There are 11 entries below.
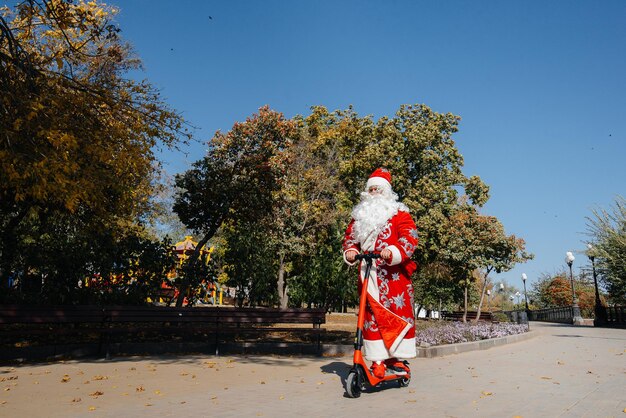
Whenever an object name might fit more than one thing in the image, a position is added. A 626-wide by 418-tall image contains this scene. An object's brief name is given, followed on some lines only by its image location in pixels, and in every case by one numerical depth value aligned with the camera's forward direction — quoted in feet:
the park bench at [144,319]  23.98
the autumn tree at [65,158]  24.84
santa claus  18.61
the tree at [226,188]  41.04
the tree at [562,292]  121.70
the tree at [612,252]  62.54
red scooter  16.89
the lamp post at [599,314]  79.51
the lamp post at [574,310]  88.28
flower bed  34.58
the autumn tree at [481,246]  75.20
